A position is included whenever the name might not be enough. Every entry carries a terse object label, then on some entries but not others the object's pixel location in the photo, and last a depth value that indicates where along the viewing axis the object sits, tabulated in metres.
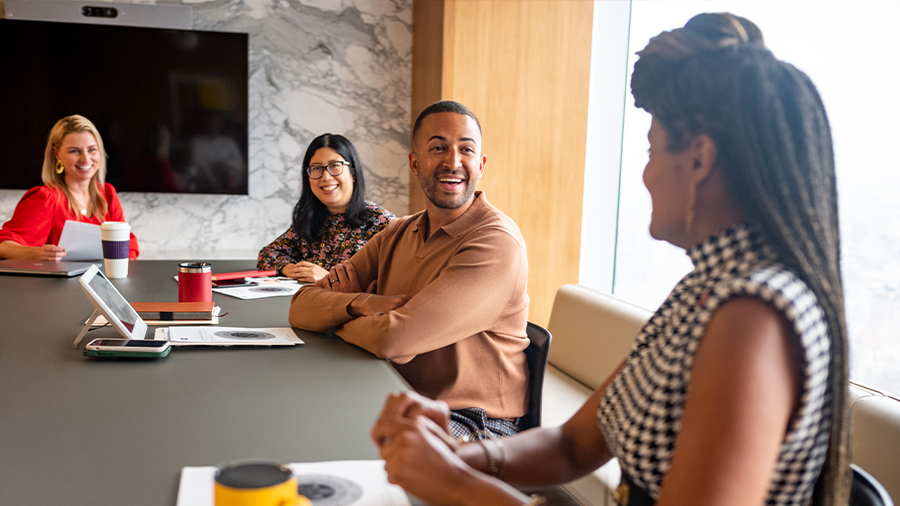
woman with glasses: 2.80
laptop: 2.33
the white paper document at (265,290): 2.12
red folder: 2.31
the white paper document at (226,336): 1.46
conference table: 0.84
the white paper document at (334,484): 0.79
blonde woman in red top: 3.02
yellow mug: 0.56
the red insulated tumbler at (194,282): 1.85
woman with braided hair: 0.64
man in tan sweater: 1.51
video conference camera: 4.18
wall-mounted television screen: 4.19
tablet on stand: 1.35
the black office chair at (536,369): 1.64
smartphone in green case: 1.33
